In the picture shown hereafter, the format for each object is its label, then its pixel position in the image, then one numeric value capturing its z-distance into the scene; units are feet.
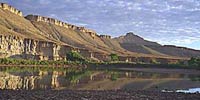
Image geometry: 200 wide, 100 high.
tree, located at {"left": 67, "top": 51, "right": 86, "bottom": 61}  439.22
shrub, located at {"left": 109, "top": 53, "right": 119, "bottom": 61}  510.95
